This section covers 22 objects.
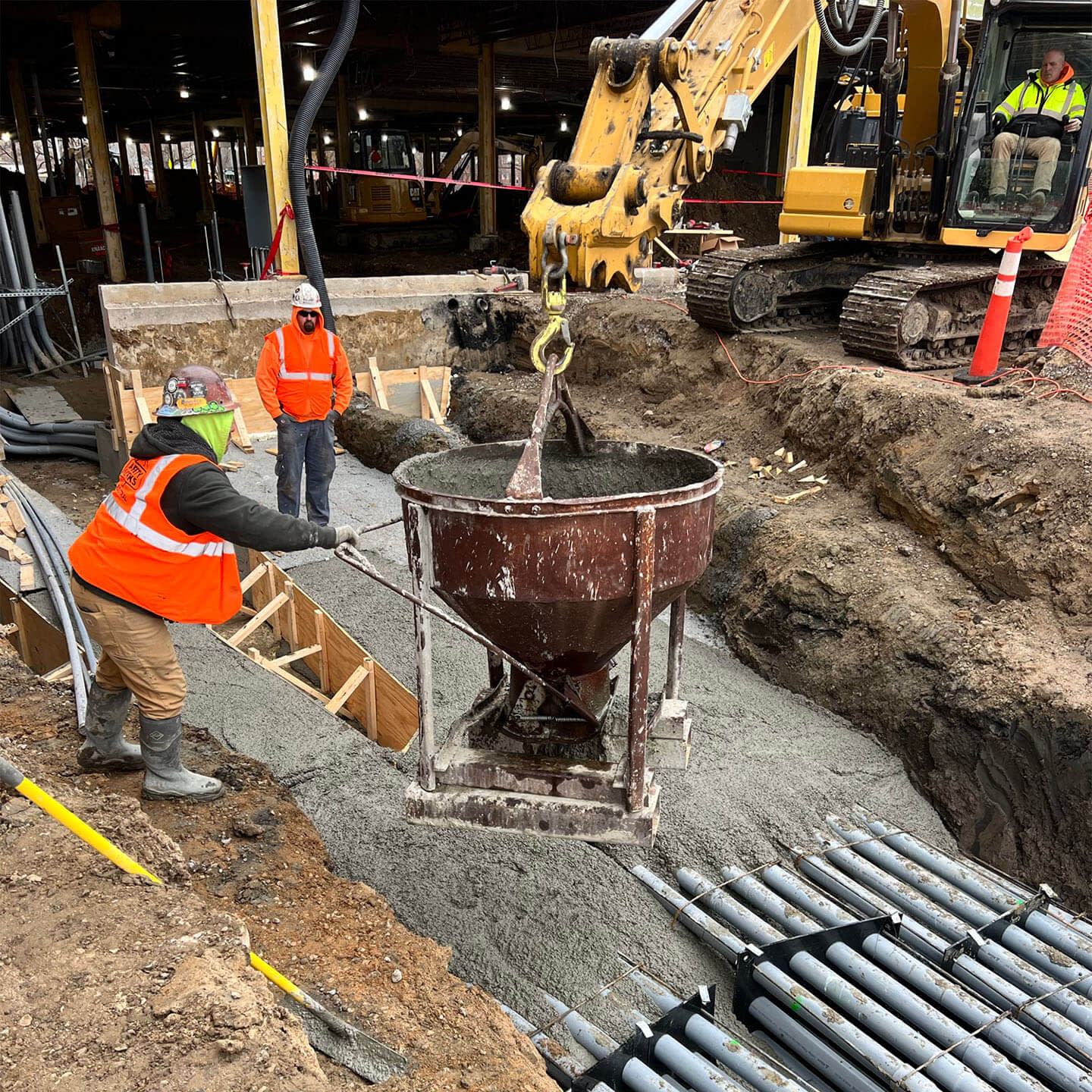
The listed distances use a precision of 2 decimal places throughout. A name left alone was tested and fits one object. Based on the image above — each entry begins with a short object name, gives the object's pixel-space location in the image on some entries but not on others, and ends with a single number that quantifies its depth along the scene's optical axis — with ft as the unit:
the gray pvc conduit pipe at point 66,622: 15.55
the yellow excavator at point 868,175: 13.97
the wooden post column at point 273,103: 33.88
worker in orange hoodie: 24.75
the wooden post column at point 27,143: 63.67
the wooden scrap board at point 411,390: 36.73
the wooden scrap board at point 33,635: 19.93
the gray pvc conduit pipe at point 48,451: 34.47
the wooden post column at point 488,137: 58.75
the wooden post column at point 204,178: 83.25
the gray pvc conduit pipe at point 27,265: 42.63
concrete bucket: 10.04
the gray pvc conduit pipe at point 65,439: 34.88
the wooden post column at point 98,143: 50.47
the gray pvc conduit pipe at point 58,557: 17.70
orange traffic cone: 25.59
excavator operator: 25.04
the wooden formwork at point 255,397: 31.24
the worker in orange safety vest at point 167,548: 11.88
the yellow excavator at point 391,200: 71.97
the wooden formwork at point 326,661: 18.01
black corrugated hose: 31.35
